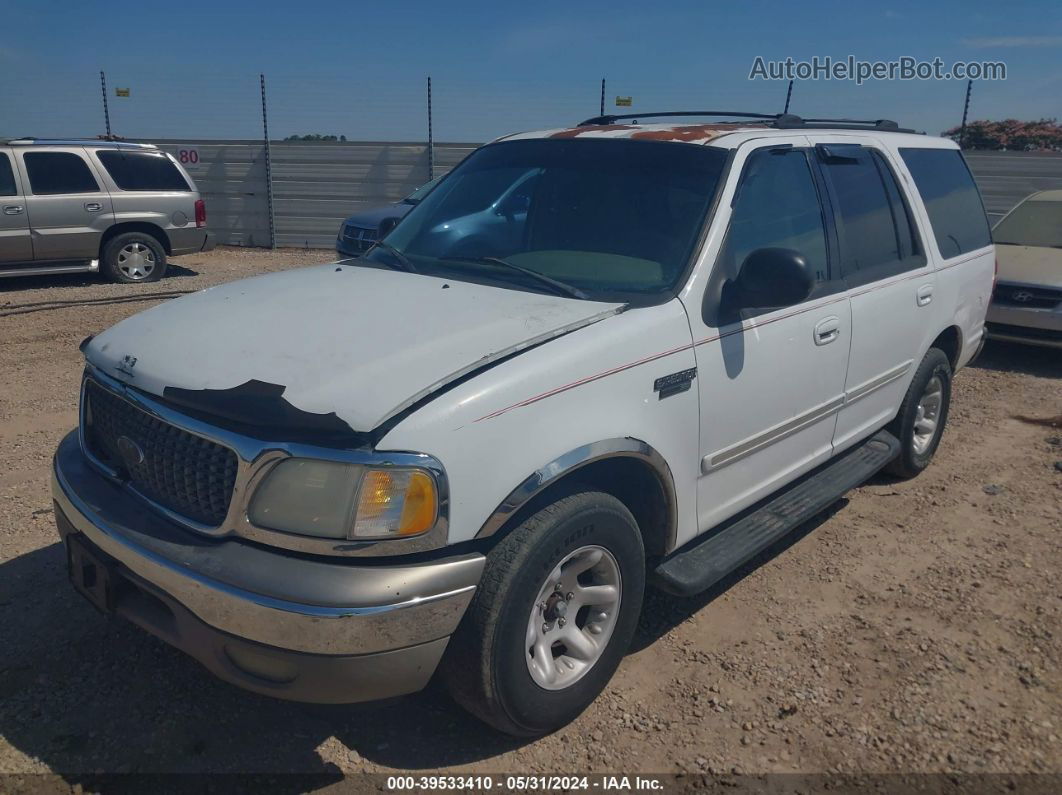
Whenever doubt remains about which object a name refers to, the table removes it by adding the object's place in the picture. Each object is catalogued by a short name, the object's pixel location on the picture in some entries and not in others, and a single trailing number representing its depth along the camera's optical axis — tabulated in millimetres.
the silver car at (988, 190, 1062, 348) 7926
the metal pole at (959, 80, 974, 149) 15128
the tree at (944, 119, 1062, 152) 22234
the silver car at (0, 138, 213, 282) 10602
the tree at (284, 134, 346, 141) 20286
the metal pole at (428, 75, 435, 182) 15859
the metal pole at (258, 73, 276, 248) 16312
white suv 2344
